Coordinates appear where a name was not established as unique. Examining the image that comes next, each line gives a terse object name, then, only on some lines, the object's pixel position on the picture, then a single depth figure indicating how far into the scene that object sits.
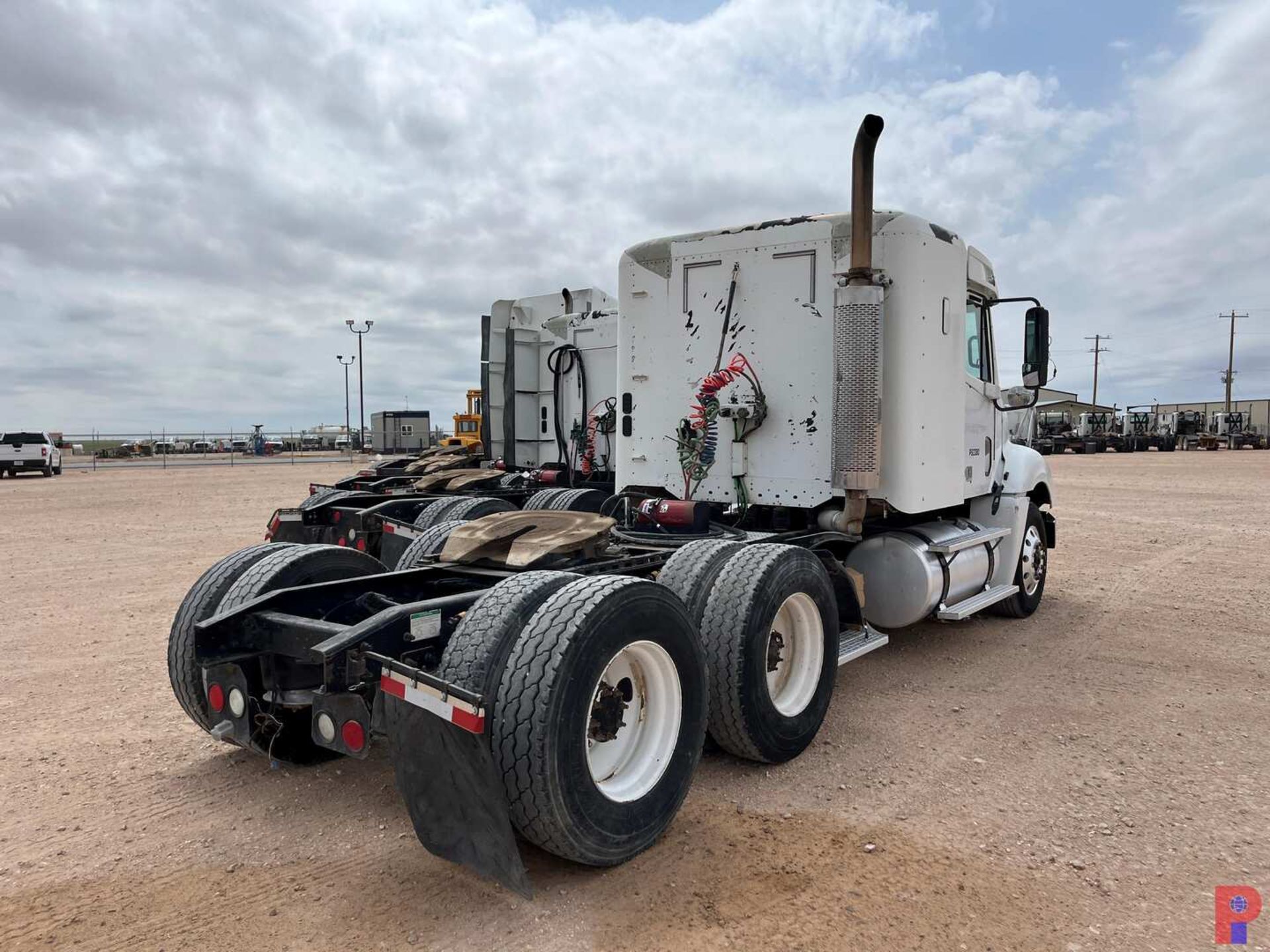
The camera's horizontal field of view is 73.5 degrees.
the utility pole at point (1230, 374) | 77.44
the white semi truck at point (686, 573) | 2.97
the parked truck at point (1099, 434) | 53.38
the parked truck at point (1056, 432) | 52.97
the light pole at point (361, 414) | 47.28
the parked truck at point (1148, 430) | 55.91
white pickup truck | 29.02
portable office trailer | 43.84
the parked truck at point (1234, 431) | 60.25
